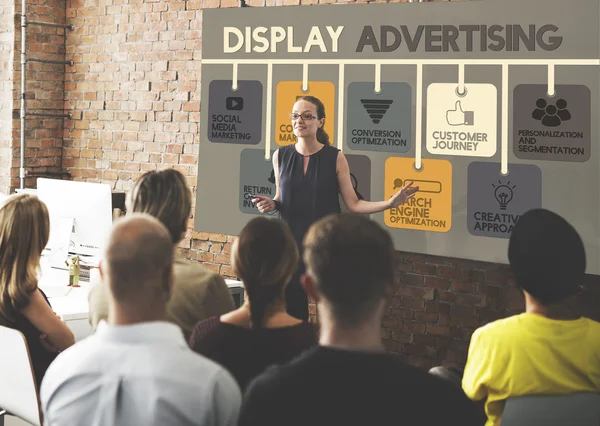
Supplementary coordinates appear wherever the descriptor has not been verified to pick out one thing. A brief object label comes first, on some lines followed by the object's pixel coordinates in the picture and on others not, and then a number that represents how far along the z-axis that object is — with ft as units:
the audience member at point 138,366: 5.06
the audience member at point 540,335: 6.26
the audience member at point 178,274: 7.63
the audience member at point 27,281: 8.59
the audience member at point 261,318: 6.40
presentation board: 11.97
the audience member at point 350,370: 4.28
